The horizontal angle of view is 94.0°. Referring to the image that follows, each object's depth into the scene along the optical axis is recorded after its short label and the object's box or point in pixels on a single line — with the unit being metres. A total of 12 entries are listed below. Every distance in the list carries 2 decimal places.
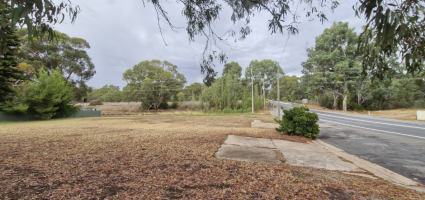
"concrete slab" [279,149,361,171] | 4.24
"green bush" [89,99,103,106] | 45.15
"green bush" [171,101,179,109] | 44.28
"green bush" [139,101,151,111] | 40.62
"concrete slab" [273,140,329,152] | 5.96
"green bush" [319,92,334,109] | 43.00
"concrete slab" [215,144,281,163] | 4.51
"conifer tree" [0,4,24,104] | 16.59
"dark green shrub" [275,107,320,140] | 8.22
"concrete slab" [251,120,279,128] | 12.52
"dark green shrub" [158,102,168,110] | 43.46
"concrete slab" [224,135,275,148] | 6.24
